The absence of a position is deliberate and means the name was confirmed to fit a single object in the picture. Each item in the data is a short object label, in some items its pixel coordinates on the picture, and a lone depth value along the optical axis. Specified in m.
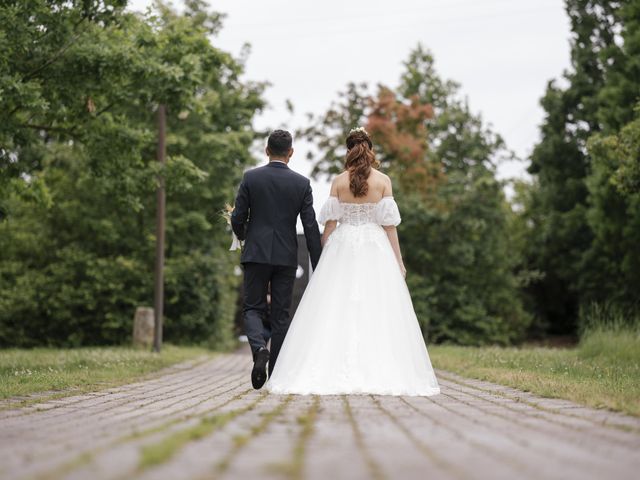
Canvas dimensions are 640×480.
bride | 7.70
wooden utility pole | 18.62
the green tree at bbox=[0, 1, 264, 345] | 25.14
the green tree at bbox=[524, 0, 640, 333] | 30.19
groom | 8.38
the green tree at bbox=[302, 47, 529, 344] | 28.47
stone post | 20.38
